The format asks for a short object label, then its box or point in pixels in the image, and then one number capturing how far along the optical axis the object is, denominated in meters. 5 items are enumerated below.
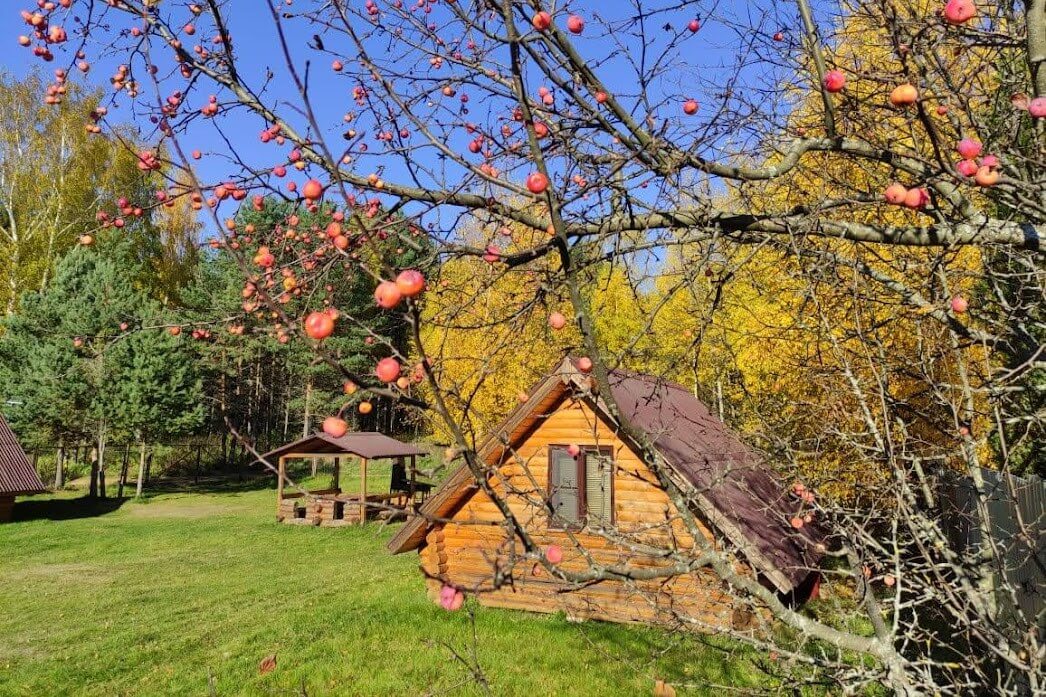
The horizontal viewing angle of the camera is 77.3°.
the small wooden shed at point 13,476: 18.03
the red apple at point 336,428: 1.46
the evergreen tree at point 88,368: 22.02
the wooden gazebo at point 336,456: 18.48
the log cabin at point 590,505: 7.61
